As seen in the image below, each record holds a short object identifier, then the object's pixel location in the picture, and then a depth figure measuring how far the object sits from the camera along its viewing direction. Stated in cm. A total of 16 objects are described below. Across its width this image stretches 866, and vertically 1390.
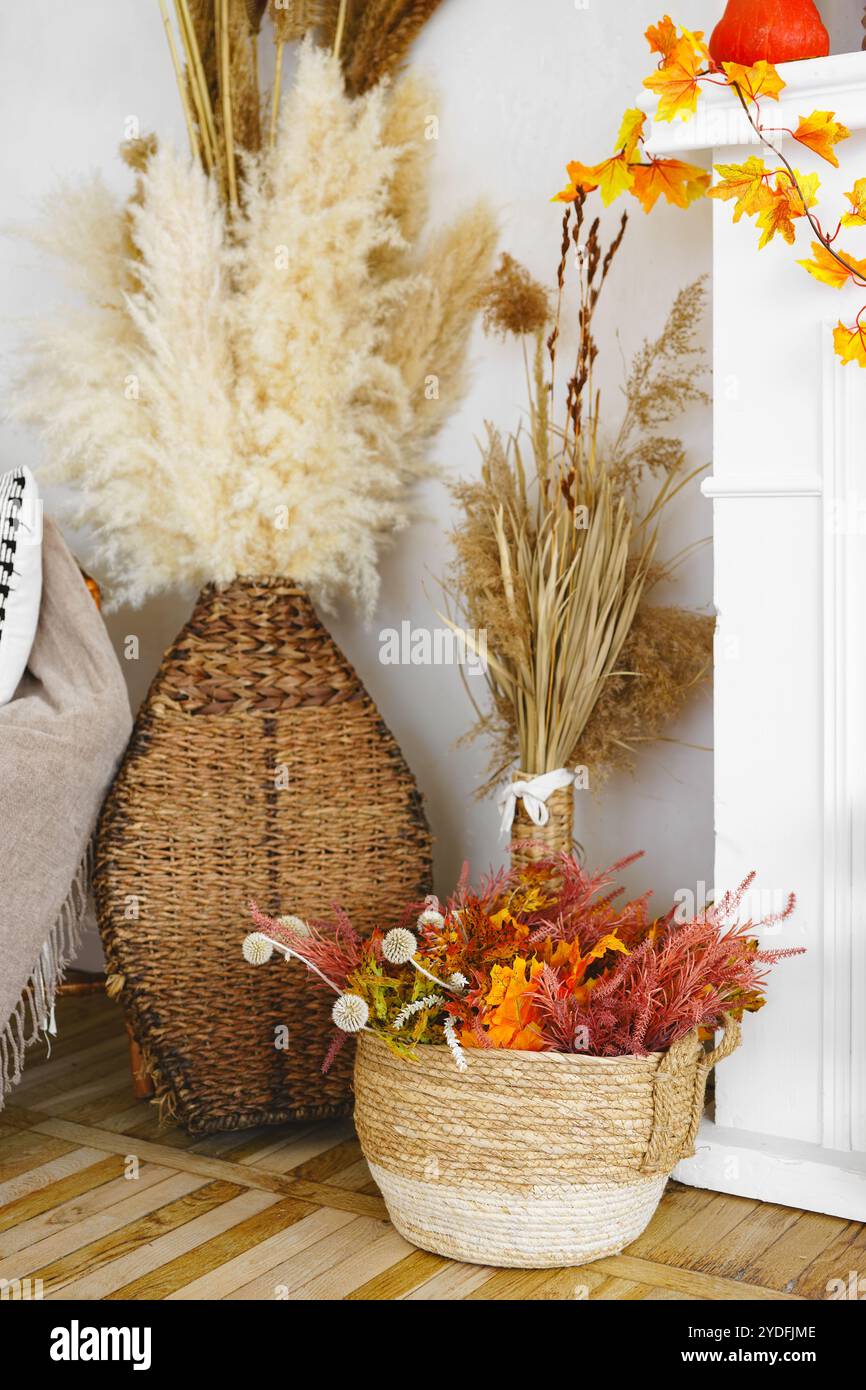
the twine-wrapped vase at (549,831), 290
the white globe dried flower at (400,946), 261
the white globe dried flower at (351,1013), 259
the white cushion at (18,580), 291
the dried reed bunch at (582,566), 287
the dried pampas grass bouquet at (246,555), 288
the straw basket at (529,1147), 255
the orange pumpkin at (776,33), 265
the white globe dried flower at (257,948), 261
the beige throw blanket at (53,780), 277
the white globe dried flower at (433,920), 268
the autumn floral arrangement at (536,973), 259
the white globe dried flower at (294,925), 270
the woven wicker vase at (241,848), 287
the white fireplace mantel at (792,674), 267
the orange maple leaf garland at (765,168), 260
